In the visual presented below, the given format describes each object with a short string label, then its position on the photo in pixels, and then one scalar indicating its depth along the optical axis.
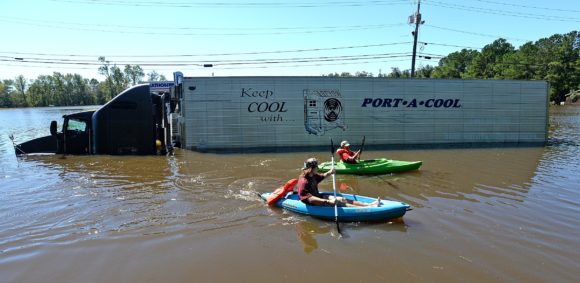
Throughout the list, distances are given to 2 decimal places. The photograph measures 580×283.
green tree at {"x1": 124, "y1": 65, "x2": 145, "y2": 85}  122.06
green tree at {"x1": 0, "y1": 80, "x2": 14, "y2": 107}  116.81
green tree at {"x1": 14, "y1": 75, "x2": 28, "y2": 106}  121.94
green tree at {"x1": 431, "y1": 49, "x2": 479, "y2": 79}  96.44
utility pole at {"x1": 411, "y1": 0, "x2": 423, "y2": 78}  31.85
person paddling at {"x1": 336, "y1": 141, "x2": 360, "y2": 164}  12.43
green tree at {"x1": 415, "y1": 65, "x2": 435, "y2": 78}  88.82
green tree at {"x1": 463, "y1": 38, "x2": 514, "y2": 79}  81.90
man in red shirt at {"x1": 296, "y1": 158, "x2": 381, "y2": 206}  8.11
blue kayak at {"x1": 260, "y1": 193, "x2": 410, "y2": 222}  7.57
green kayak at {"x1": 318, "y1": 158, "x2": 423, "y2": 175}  12.29
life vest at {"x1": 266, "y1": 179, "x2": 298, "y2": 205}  8.86
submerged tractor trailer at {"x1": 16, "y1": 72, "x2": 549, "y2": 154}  16.33
